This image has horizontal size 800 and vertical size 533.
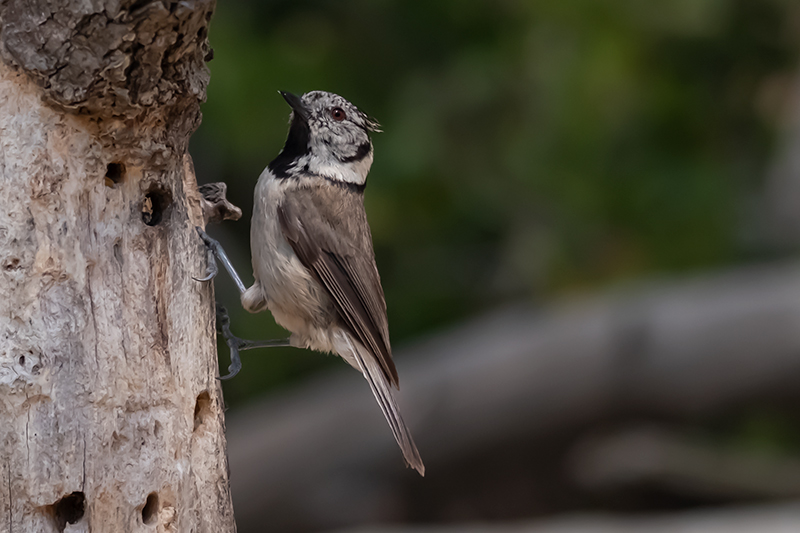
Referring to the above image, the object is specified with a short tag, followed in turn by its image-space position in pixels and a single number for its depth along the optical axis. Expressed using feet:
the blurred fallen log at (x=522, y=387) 49.83
